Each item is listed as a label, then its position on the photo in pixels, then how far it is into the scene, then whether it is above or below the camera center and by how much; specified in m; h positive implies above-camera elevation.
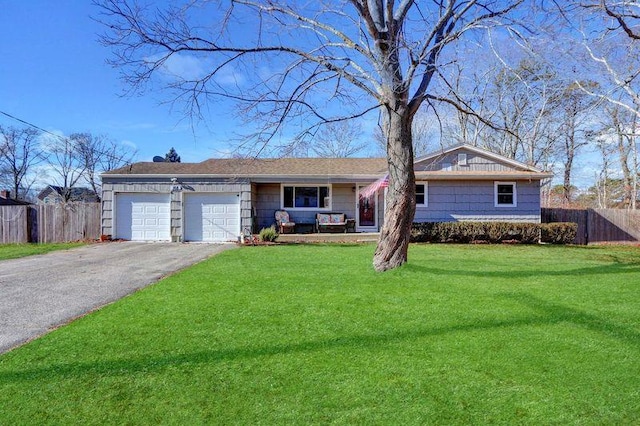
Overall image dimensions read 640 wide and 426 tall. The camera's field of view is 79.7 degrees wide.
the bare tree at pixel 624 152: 18.17 +3.91
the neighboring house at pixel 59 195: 36.44 +2.32
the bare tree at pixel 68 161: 35.35 +5.34
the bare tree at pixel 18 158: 35.94 +5.73
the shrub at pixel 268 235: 13.85 -0.66
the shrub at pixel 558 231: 14.19 -0.55
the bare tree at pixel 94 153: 35.53 +5.98
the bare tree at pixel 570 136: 16.45 +4.92
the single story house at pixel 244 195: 14.92 +0.87
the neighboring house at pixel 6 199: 33.64 +1.67
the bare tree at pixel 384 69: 7.00 +2.81
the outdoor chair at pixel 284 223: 15.37 -0.25
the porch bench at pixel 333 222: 15.58 -0.22
